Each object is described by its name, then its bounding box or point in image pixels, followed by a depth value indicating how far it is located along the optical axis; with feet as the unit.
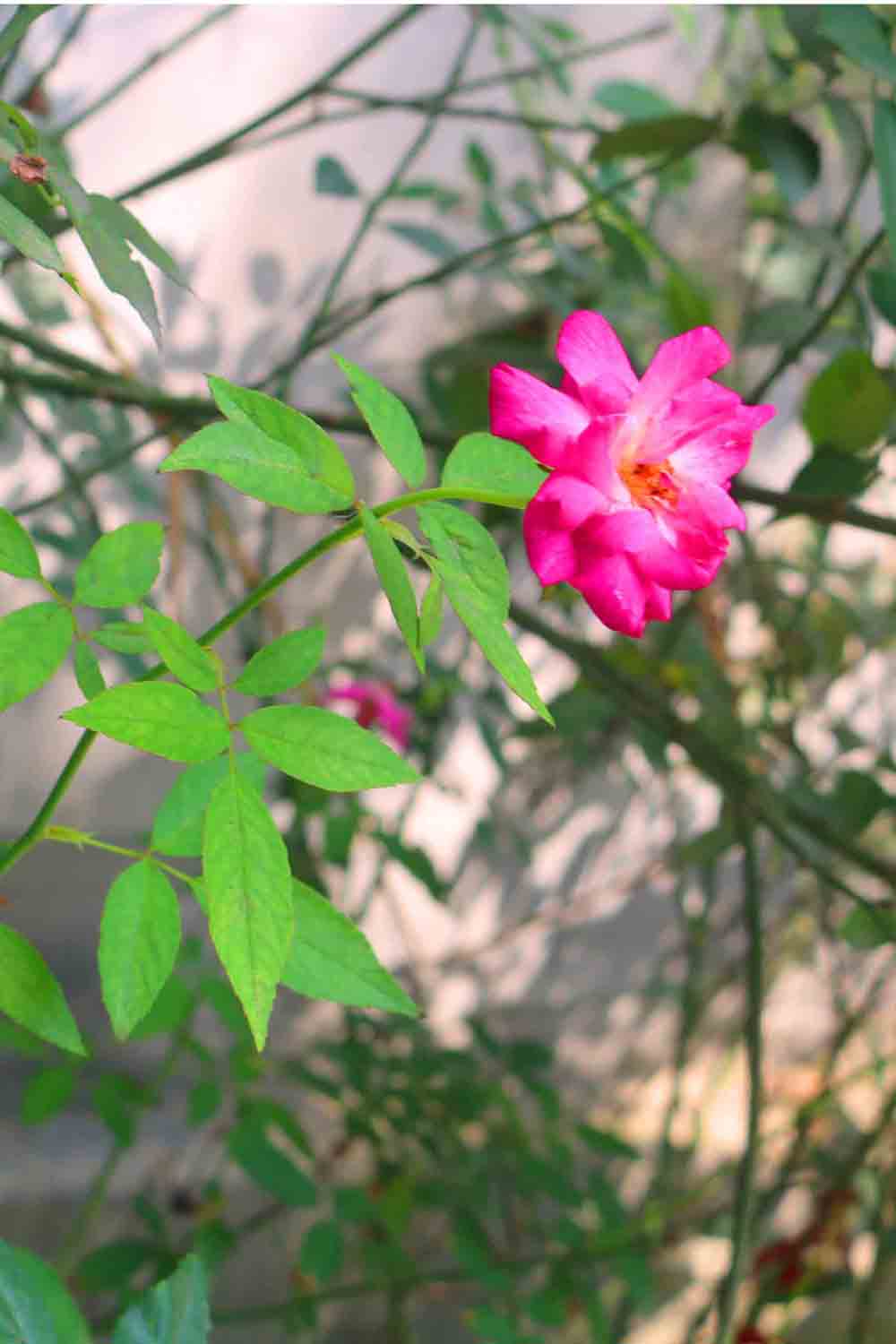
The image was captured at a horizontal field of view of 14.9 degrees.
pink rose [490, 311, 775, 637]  2.03
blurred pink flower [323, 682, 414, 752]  4.08
